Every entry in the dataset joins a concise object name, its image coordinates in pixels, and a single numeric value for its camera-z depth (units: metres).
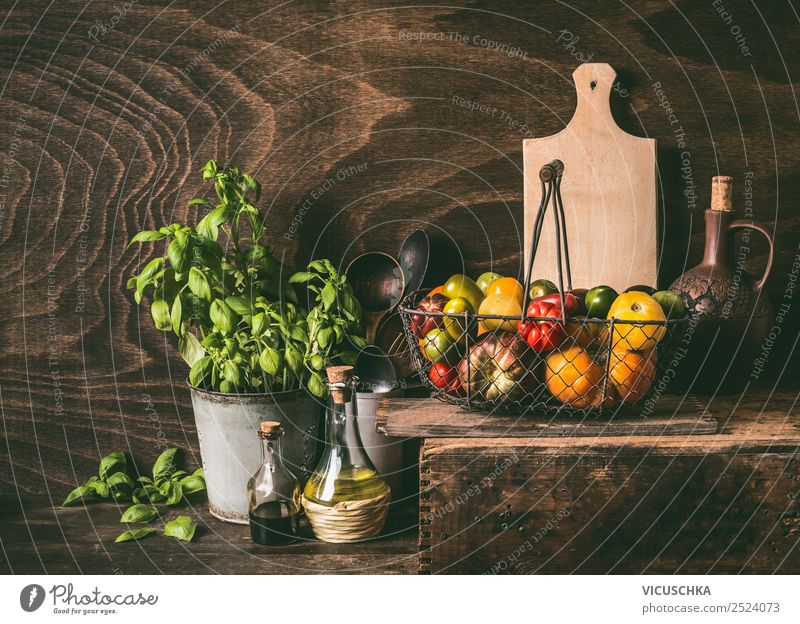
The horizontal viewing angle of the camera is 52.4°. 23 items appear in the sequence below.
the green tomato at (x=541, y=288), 0.93
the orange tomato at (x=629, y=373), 0.86
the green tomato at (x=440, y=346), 0.90
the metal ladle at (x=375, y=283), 1.09
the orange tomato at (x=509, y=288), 0.90
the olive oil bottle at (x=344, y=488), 0.93
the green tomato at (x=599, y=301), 0.89
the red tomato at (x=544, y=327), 0.85
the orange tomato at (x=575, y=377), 0.85
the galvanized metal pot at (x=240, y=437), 0.97
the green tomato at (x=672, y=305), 0.88
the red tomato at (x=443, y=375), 0.91
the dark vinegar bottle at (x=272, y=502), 0.95
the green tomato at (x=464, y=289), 0.94
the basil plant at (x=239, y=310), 0.96
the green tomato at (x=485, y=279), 0.99
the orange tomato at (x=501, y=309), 0.88
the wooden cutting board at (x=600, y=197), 1.07
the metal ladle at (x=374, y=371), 1.03
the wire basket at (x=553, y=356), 0.85
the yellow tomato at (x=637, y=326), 0.85
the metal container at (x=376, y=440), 1.00
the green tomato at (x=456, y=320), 0.89
